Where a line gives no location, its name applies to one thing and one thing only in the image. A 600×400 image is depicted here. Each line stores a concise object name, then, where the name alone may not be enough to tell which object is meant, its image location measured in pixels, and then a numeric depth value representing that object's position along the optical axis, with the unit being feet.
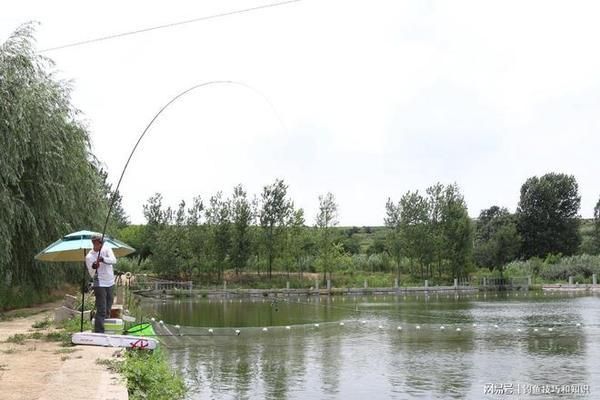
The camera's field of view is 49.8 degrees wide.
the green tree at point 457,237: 197.67
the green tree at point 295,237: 179.63
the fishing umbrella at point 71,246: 40.73
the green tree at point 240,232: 177.99
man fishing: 36.65
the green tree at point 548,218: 243.19
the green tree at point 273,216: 179.83
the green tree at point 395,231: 192.65
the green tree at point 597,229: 247.29
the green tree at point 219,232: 176.76
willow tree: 52.75
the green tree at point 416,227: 193.47
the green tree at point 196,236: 177.68
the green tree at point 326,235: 181.78
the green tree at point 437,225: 194.70
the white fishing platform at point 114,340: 35.24
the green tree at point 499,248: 220.02
